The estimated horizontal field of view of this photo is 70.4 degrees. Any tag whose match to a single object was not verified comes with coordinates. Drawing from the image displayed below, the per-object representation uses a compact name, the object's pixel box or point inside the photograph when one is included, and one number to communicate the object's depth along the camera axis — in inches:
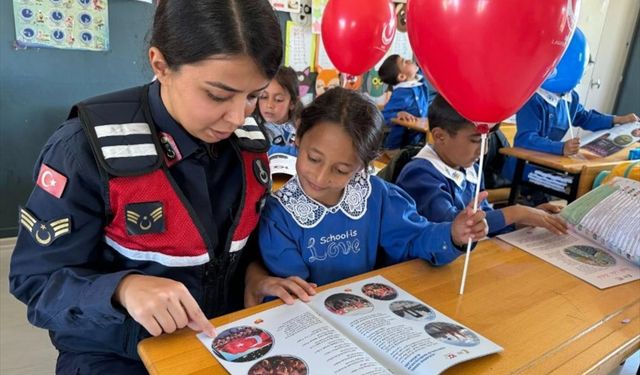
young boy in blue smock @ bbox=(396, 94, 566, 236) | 50.7
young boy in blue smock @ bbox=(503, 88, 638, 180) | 93.2
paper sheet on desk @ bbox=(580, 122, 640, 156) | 86.5
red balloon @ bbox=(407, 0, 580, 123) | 30.3
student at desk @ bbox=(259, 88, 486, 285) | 40.7
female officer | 28.5
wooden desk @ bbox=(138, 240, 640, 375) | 27.4
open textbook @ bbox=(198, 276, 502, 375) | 26.0
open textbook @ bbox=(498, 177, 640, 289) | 42.8
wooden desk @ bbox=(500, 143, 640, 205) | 80.3
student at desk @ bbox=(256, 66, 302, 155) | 87.0
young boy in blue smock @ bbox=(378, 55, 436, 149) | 131.3
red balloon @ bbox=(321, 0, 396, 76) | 80.7
